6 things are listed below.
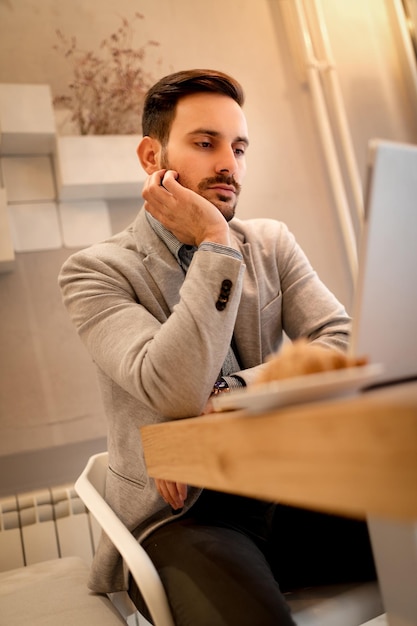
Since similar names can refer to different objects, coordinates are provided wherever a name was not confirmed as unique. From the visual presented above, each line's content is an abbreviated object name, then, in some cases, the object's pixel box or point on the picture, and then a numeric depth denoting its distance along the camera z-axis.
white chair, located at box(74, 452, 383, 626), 0.99
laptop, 0.68
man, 1.05
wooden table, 0.48
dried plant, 2.26
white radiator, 1.87
